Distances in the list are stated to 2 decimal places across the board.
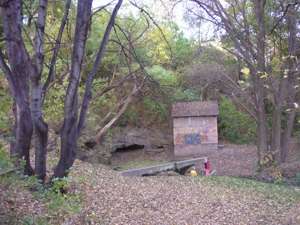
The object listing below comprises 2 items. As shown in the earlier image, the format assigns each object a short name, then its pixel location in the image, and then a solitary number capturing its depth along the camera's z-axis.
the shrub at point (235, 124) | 15.93
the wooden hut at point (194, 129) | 14.30
